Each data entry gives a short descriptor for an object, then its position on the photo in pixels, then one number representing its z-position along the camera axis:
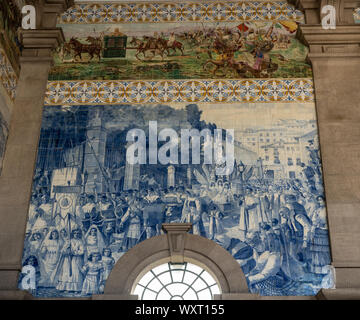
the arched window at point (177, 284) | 10.65
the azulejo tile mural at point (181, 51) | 12.64
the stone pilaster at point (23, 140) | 10.73
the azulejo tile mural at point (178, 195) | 10.62
